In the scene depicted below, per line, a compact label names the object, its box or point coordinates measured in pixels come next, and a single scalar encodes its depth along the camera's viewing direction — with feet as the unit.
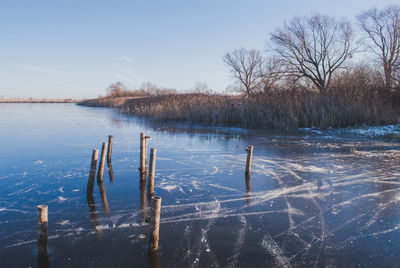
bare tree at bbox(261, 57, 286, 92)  77.67
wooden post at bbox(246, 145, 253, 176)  19.86
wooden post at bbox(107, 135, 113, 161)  25.31
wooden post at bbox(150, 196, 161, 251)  10.16
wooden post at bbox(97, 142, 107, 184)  19.29
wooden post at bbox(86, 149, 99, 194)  16.90
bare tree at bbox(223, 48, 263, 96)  150.69
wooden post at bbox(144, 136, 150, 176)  20.66
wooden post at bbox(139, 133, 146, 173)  20.40
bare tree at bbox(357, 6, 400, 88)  67.05
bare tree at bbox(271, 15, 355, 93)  79.92
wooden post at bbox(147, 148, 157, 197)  16.71
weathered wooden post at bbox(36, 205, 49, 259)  9.72
